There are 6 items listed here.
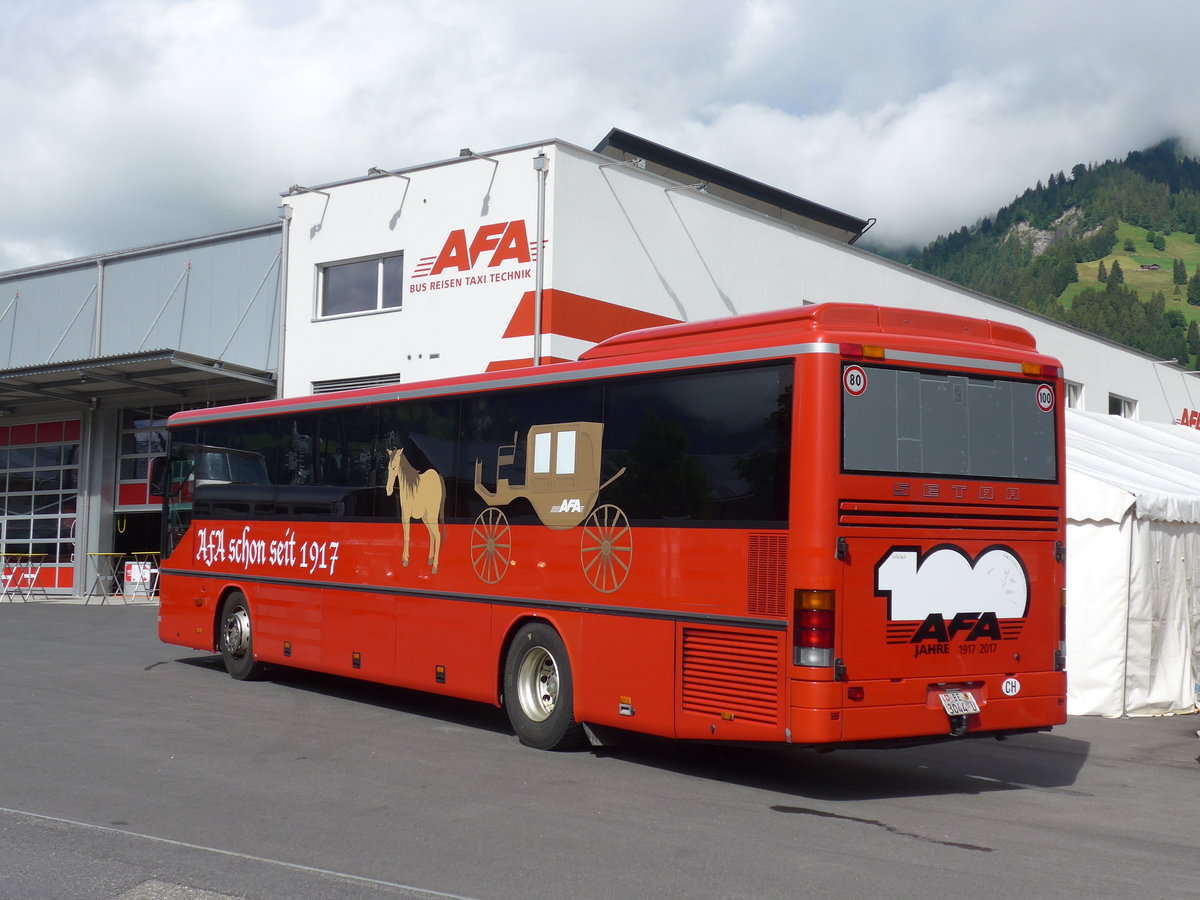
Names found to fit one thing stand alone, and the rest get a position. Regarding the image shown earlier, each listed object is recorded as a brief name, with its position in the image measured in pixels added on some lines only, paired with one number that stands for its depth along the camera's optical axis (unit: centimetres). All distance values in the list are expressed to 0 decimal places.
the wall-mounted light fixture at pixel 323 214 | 2484
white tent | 1365
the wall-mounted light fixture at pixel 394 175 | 2327
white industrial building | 2147
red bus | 831
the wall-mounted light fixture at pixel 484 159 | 2181
